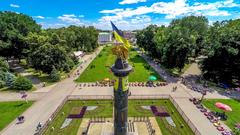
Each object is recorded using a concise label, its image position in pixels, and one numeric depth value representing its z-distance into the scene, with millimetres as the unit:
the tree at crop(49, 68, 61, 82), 32783
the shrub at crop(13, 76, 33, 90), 28616
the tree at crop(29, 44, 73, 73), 32629
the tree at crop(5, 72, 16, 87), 29480
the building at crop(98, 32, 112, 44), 113886
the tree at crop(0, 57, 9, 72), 31583
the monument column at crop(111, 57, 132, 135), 14386
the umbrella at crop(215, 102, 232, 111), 19704
